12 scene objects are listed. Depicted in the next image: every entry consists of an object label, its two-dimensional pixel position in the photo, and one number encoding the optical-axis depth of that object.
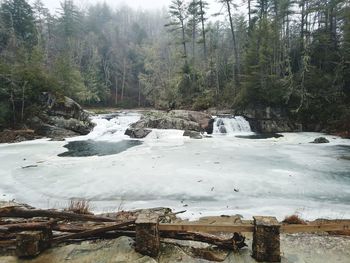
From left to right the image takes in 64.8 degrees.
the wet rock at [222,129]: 23.05
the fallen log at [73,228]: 3.85
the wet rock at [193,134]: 19.91
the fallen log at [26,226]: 3.58
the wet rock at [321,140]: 17.22
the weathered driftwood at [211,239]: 3.81
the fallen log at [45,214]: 3.86
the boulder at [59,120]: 20.95
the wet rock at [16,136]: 18.23
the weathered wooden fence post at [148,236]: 3.53
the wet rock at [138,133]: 20.47
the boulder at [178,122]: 22.85
